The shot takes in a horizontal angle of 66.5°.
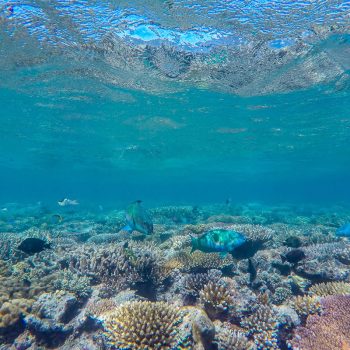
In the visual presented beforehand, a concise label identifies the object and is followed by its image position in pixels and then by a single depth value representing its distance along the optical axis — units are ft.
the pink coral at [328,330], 13.39
